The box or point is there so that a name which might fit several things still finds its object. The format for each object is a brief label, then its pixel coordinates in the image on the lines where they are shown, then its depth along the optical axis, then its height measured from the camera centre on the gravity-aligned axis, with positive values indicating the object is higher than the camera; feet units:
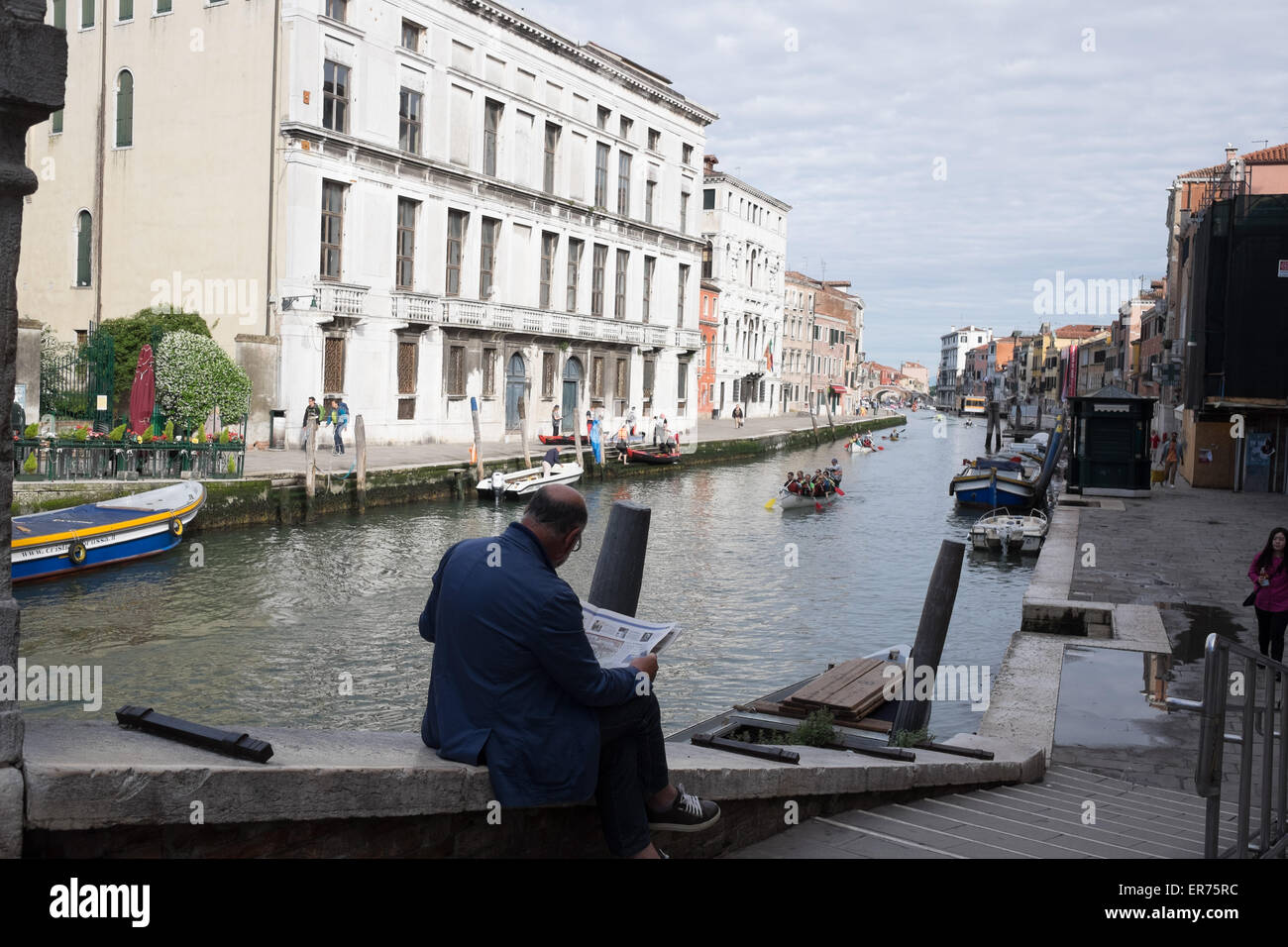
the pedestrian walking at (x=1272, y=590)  31.40 -3.89
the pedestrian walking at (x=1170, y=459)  103.35 -1.53
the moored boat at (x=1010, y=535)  74.54 -6.36
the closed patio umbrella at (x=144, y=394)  72.08 +0.58
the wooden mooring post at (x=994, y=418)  217.77 +3.16
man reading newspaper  11.48 -2.67
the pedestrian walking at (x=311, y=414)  74.93 -0.30
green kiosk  90.43 -0.38
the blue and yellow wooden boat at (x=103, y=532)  51.52 -6.04
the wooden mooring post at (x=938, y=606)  27.07 -4.07
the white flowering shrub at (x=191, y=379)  79.56 +1.76
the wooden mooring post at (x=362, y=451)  77.41 -2.60
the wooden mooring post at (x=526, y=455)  99.66 -3.16
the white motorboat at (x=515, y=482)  88.69 -5.03
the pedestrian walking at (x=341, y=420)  93.17 -0.75
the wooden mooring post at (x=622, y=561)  19.56 -2.34
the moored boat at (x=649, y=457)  121.80 -3.62
